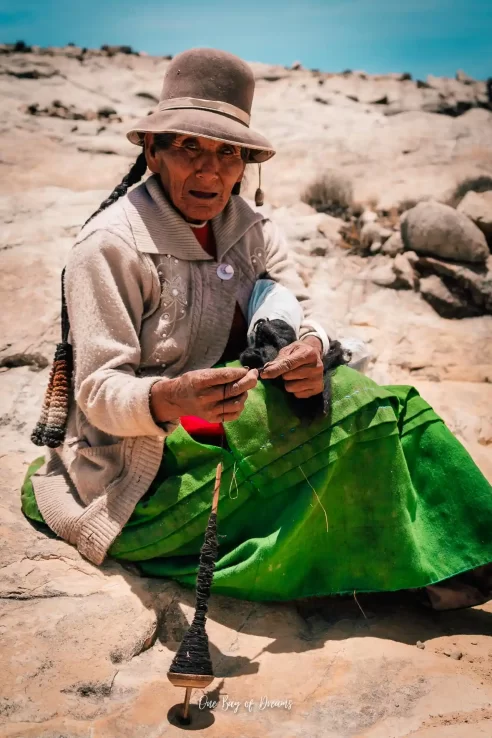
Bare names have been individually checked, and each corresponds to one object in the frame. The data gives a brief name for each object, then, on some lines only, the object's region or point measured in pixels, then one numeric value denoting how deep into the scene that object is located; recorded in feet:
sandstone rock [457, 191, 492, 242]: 17.38
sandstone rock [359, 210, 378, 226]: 18.15
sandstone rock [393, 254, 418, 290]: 16.30
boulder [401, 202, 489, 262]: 16.43
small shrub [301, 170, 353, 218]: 19.16
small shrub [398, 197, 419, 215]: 18.65
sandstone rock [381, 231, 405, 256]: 17.02
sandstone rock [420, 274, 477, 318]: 16.01
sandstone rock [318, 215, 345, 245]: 17.58
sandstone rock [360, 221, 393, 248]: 17.43
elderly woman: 7.59
